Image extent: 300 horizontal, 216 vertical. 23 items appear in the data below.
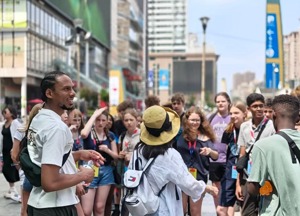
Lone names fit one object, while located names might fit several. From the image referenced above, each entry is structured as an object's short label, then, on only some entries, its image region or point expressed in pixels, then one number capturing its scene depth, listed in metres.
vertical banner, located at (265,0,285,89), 28.92
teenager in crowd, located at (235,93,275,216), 5.38
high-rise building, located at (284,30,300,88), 80.75
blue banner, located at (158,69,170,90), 104.99
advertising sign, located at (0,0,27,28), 44.03
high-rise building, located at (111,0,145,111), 82.69
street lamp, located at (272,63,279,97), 28.80
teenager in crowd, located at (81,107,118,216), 6.51
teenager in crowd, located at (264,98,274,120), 5.65
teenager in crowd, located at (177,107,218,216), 6.39
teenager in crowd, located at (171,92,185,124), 7.85
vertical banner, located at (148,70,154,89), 102.81
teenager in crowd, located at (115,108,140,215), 7.07
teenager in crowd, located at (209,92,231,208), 6.97
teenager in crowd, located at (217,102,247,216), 6.36
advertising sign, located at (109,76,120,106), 30.19
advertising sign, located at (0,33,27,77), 44.44
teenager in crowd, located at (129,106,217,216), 4.01
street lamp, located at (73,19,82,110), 29.20
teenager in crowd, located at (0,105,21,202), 8.97
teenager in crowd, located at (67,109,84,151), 6.66
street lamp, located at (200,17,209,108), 27.04
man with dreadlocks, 3.20
